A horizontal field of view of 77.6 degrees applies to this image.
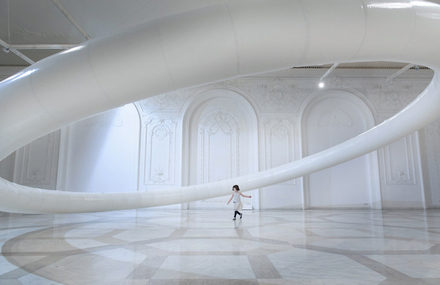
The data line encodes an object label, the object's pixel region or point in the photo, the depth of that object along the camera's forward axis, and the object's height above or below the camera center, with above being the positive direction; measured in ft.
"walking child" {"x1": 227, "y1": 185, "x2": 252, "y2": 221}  25.14 -1.53
